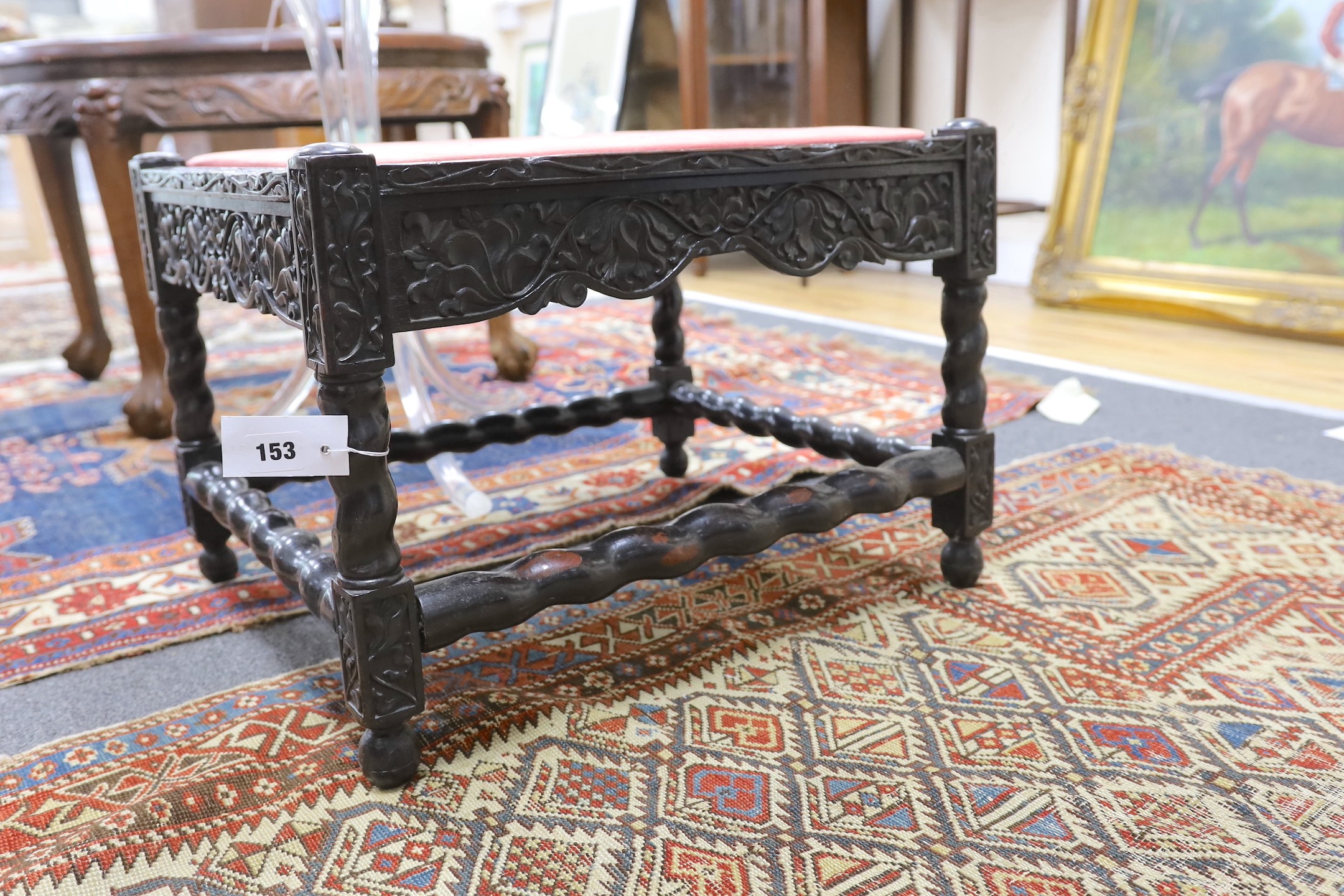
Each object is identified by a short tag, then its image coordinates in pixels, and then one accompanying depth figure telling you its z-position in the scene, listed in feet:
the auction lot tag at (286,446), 3.62
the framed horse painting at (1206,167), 10.63
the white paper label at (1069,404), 8.22
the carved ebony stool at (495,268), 3.55
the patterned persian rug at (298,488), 5.51
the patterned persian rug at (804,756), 3.34
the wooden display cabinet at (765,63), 15.33
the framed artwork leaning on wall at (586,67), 16.99
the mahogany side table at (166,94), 8.11
